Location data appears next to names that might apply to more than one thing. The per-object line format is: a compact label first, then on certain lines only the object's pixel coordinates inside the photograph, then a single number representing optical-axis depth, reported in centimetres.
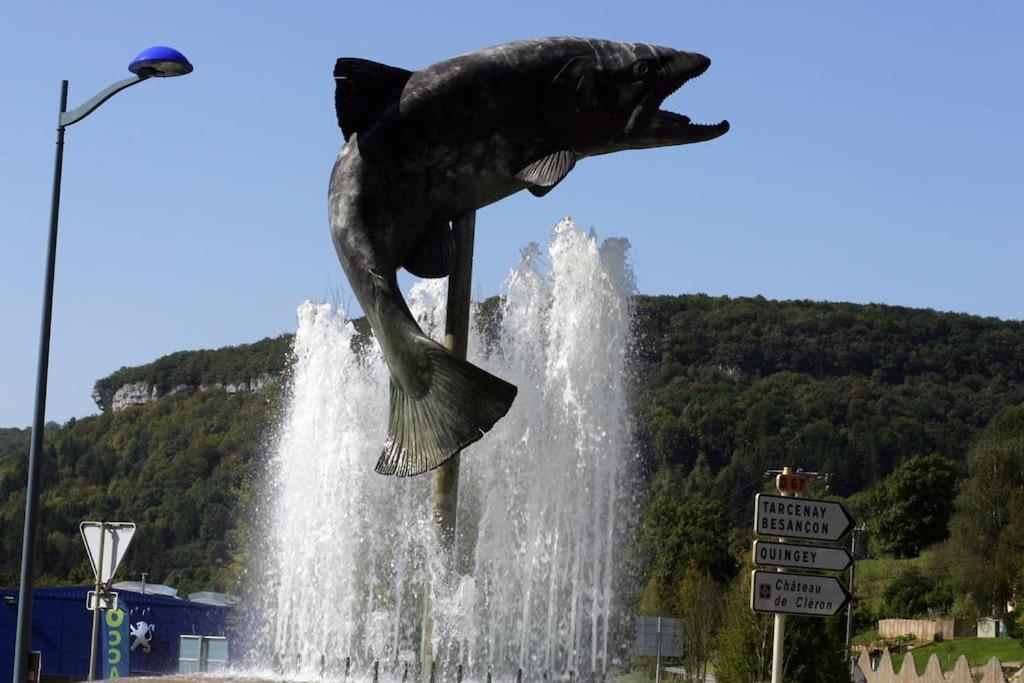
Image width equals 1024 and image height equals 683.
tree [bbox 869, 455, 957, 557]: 10331
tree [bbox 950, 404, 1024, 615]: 7006
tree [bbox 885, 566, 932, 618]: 8106
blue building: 4350
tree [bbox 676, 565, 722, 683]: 4628
